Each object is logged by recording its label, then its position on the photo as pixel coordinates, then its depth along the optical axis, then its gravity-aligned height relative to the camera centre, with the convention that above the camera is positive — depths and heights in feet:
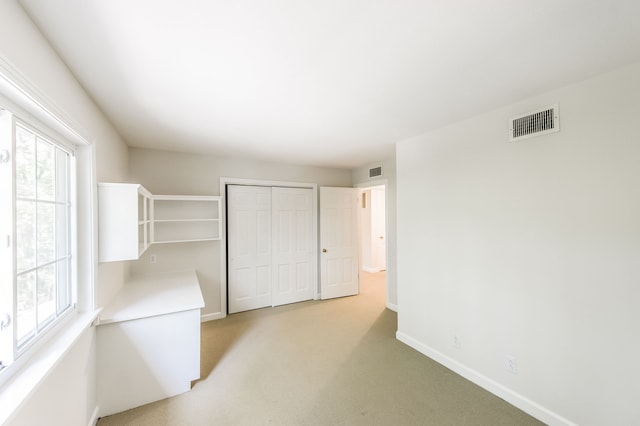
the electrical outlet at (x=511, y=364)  6.90 -4.11
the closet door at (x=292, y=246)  14.29 -1.78
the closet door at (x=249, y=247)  13.15 -1.65
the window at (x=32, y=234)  3.60 -0.27
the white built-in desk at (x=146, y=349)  6.61 -3.59
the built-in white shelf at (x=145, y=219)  6.64 -0.10
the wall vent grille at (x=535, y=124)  6.14 +2.17
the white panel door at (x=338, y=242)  15.25 -1.73
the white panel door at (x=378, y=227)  23.79 -1.35
